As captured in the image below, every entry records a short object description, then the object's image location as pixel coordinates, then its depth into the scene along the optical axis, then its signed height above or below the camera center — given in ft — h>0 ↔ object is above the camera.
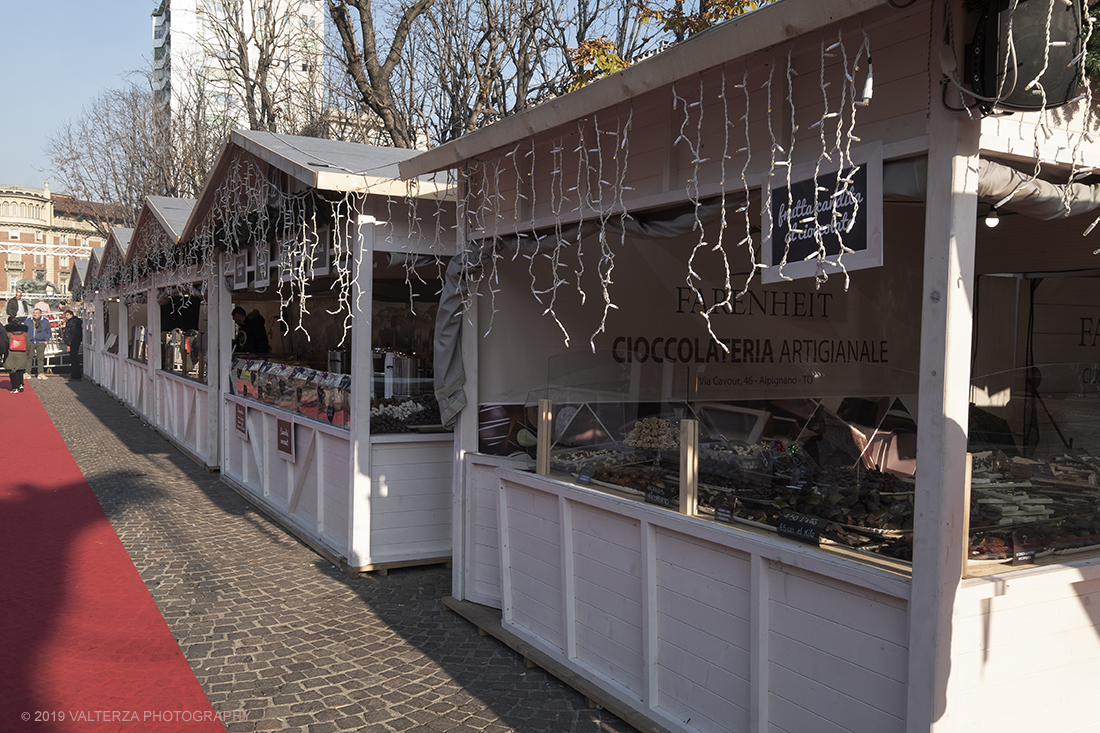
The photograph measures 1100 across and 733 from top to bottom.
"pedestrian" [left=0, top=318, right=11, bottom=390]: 78.52 -0.65
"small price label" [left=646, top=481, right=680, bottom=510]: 12.38 -2.42
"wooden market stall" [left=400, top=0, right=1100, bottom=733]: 8.53 -1.49
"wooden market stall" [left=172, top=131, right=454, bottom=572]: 20.45 -1.06
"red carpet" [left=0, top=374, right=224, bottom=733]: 12.96 -6.14
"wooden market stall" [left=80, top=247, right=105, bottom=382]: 75.84 +1.85
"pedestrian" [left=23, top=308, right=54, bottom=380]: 80.38 -0.83
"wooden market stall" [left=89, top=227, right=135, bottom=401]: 59.41 +1.75
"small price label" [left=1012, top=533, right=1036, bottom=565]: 9.31 -2.40
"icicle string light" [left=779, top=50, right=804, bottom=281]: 9.63 +2.06
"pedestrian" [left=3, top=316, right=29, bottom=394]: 65.57 -1.77
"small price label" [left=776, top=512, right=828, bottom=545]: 10.14 -2.38
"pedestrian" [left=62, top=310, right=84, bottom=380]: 82.11 -1.18
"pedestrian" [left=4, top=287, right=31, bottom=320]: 71.85 +2.54
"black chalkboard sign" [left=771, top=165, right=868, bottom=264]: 8.94 +1.52
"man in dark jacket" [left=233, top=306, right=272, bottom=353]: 37.35 +0.25
